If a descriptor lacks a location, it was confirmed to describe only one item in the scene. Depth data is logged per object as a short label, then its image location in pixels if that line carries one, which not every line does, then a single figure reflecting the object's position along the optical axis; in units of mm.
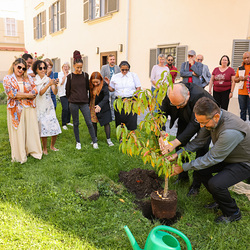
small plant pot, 3006
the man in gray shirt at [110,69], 7125
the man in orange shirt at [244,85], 6699
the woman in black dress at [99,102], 5312
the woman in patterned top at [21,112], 4281
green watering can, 2012
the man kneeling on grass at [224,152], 2629
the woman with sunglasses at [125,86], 5332
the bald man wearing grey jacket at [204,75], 6930
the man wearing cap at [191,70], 6723
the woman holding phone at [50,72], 6312
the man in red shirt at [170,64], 7312
